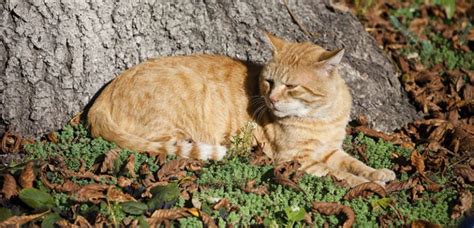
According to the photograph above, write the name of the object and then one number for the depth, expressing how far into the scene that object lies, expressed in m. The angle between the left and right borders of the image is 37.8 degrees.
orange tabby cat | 5.41
